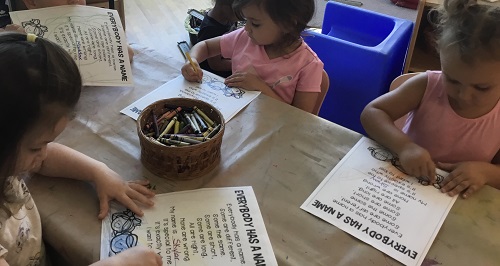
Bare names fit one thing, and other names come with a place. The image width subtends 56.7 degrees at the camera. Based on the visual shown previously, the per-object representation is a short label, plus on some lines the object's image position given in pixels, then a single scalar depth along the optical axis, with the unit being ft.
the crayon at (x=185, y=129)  2.88
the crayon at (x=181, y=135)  2.78
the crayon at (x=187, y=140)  2.72
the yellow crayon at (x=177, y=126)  2.90
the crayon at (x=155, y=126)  2.83
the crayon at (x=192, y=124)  2.87
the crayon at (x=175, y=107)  3.05
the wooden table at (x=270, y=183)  2.38
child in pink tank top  2.83
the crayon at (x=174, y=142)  2.69
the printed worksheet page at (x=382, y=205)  2.46
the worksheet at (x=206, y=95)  3.37
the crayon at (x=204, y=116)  2.95
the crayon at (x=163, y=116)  2.95
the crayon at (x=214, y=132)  2.80
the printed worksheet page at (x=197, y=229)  2.30
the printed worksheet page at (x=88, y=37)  3.56
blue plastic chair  5.23
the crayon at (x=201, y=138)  2.73
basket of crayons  2.64
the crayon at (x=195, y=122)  2.91
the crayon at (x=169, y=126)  2.82
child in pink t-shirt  3.92
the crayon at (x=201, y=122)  2.91
